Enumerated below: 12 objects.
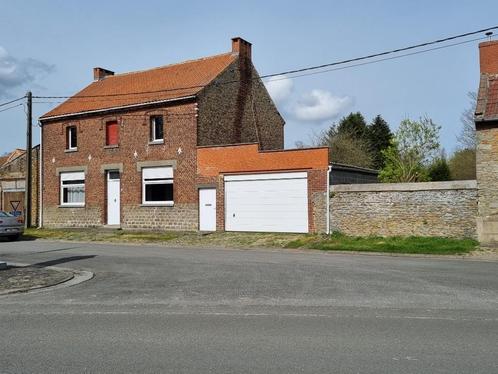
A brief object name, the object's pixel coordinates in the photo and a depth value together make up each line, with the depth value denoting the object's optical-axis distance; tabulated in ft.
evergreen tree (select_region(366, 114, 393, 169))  153.99
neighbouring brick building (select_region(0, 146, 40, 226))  105.19
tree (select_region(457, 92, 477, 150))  125.59
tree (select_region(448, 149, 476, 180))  124.49
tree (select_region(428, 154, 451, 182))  115.75
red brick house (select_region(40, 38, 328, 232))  79.36
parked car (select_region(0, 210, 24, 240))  78.48
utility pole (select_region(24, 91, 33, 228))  98.43
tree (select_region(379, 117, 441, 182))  113.29
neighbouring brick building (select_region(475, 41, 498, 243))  60.23
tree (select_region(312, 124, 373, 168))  136.87
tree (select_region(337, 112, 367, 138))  155.12
